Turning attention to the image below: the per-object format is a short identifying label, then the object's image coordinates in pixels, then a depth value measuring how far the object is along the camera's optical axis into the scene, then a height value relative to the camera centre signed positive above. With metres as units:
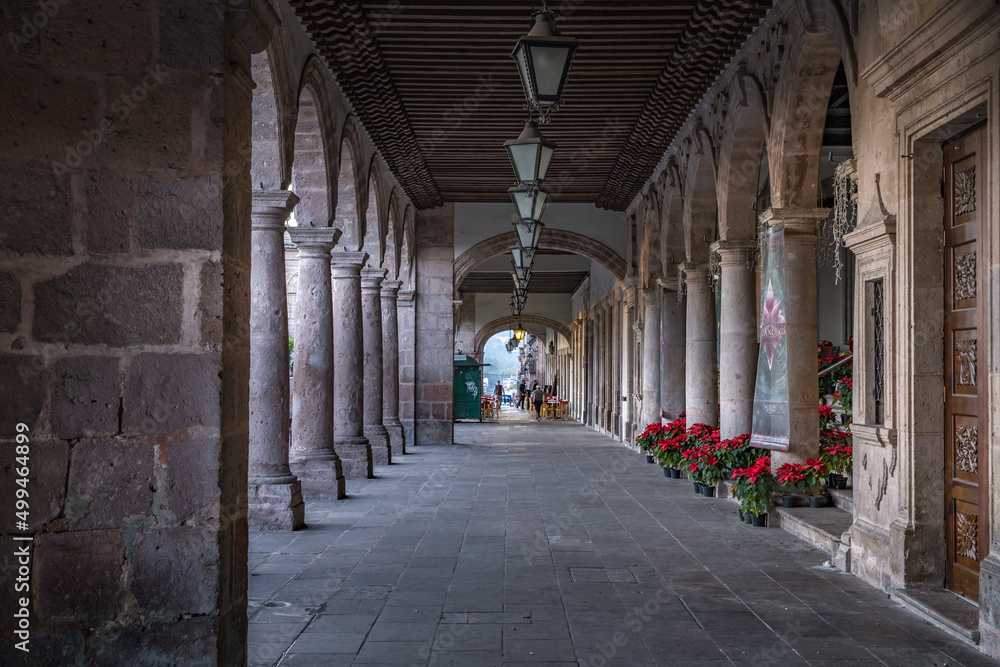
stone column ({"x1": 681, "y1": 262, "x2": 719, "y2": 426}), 12.21 +0.31
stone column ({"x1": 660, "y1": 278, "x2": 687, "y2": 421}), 14.73 +0.26
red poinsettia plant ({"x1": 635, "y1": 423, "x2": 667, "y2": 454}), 12.61 -0.92
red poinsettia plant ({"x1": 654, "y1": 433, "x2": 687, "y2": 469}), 11.40 -0.99
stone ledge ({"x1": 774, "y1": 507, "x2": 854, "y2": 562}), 6.59 -1.16
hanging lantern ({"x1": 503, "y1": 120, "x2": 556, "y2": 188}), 7.57 +1.77
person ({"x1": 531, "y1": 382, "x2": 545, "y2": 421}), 31.33 -0.99
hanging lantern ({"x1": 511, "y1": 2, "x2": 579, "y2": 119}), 5.60 +1.88
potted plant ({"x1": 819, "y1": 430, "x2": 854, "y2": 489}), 7.79 -0.71
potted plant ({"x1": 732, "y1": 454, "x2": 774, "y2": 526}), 7.86 -1.00
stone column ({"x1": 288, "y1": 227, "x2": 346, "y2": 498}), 9.80 +0.10
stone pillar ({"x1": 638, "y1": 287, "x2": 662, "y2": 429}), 15.70 +0.19
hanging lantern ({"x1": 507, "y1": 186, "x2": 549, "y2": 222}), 9.03 +1.68
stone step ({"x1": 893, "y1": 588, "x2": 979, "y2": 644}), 4.44 -1.22
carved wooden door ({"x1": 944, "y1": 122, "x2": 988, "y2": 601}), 4.93 +0.00
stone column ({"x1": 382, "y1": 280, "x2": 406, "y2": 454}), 15.72 +0.04
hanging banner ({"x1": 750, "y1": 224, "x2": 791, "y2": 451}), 7.96 +0.11
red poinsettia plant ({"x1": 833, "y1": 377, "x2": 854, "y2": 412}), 9.09 -0.23
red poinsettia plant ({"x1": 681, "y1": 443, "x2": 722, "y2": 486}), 9.57 -0.98
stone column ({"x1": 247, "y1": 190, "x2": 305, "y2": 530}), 7.75 -0.04
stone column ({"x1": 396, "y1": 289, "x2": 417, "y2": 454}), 18.23 +0.22
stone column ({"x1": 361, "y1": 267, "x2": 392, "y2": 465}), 13.77 +0.08
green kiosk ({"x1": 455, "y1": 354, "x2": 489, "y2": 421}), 26.19 -0.61
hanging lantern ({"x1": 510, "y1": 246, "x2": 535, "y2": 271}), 13.48 +1.68
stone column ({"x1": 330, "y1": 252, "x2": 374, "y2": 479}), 11.57 +0.07
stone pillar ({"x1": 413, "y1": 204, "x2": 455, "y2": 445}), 18.36 +0.86
